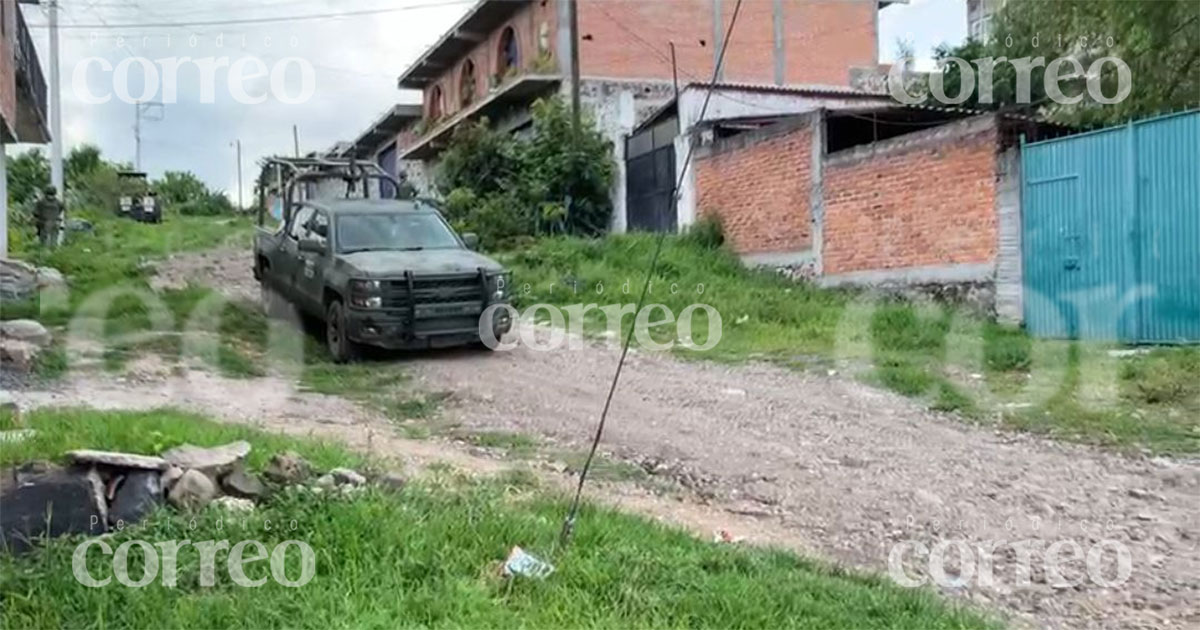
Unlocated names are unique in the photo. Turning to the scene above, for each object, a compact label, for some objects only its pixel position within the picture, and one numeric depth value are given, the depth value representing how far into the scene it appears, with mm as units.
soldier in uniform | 20703
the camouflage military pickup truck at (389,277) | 10461
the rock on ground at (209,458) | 4719
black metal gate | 20234
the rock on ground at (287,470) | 4781
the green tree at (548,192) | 21844
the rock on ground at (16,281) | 12918
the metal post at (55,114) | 25266
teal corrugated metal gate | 10078
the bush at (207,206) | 53072
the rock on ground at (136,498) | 4402
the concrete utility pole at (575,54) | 22188
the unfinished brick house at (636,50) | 25328
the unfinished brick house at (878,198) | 12359
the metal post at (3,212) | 18016
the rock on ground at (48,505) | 4137
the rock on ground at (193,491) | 4496
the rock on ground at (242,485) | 4664
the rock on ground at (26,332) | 9367
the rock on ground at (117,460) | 4516
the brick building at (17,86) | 14992
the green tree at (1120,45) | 11953
